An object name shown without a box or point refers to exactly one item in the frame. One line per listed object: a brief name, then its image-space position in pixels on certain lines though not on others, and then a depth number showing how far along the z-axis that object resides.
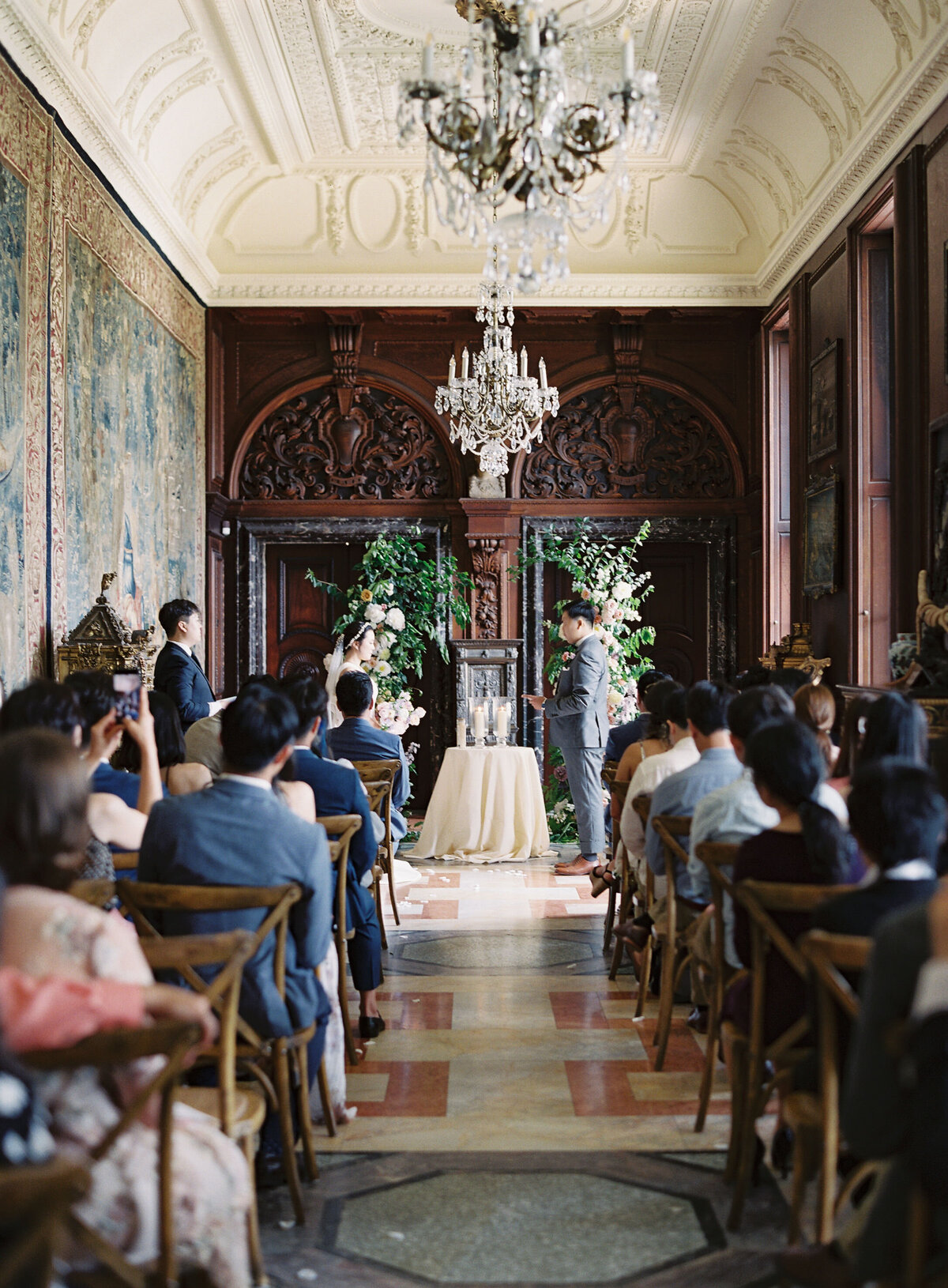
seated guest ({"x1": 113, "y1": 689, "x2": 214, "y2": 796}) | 4.16
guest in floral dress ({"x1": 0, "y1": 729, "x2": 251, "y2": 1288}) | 2.00
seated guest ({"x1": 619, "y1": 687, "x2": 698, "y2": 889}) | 4.94
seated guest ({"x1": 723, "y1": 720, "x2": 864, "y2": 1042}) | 2.92
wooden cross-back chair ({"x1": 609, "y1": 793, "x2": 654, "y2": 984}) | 4.70
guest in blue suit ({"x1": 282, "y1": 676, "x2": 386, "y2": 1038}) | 4.38
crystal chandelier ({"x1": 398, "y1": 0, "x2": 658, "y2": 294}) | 4.01
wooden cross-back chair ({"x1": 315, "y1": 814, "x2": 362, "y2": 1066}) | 3.88
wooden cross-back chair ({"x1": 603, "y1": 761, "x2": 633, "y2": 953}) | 5.40
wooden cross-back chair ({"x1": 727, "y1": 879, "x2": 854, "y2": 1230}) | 2.68
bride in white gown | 7.89
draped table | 8.36
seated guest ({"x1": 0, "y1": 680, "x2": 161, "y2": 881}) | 3.14
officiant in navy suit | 6.21
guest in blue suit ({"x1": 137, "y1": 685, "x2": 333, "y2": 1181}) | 2.93
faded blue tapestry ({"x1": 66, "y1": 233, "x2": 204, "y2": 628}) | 6.68
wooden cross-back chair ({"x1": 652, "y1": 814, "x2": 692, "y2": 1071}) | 4.09
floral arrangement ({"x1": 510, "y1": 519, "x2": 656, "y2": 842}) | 9.41
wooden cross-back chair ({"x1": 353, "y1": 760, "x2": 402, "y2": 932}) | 5.39
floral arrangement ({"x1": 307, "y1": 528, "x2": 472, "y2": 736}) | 10.23
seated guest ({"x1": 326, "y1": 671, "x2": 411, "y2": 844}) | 5.89
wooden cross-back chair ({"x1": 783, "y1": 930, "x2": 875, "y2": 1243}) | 2.19
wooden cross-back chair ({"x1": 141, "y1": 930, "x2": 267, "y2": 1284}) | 2.35
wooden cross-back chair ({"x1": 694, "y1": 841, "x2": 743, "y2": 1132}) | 3.25
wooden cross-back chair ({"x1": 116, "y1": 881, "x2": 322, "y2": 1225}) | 2.69
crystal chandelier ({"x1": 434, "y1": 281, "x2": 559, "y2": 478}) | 7.97
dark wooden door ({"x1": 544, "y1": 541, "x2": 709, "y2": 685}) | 10.79
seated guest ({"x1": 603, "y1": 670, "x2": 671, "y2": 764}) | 6.53
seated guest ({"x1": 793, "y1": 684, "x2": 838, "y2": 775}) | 4.49
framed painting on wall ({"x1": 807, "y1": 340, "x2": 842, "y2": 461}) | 7.83
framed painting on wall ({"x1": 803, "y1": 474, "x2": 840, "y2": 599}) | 7.76
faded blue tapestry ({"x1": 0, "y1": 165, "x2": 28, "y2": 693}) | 5.48
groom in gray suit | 8.16
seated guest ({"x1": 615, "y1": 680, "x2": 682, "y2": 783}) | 5.39
